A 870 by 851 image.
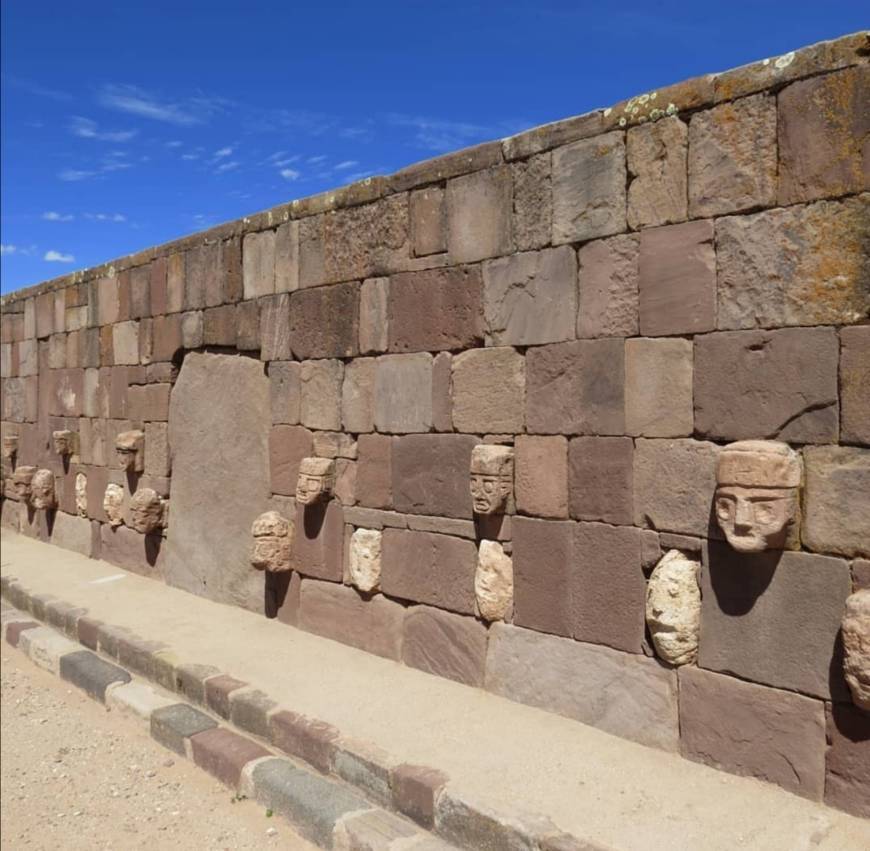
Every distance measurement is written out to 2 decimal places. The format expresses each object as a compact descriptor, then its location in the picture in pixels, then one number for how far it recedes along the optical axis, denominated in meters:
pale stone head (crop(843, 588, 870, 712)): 3.45
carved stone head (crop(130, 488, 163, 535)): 8.38
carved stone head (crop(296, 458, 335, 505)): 6.27
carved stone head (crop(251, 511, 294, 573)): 6.57
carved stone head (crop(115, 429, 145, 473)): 8.79
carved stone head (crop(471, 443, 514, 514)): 4.96
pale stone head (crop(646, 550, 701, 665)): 4.15
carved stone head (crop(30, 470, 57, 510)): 10.66
